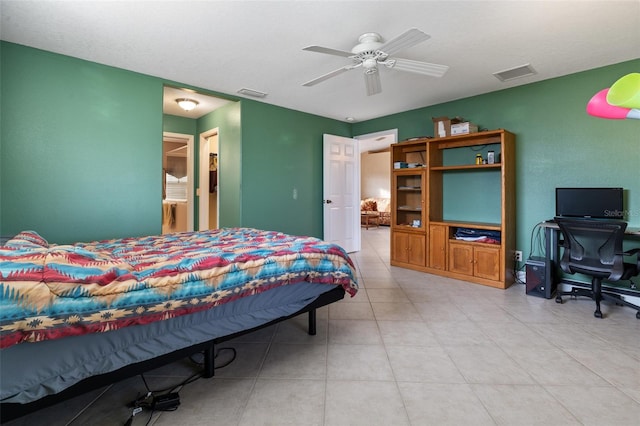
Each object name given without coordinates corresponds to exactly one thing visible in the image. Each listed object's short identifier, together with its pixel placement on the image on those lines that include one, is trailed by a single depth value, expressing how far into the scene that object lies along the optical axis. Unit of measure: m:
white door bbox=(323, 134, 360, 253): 5.22
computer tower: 3.15
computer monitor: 3.02
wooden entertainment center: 3.60
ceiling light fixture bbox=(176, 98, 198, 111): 4.46
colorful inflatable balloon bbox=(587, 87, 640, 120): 1.32
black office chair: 2.61
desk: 2.99
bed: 1.08
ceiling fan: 2.28
